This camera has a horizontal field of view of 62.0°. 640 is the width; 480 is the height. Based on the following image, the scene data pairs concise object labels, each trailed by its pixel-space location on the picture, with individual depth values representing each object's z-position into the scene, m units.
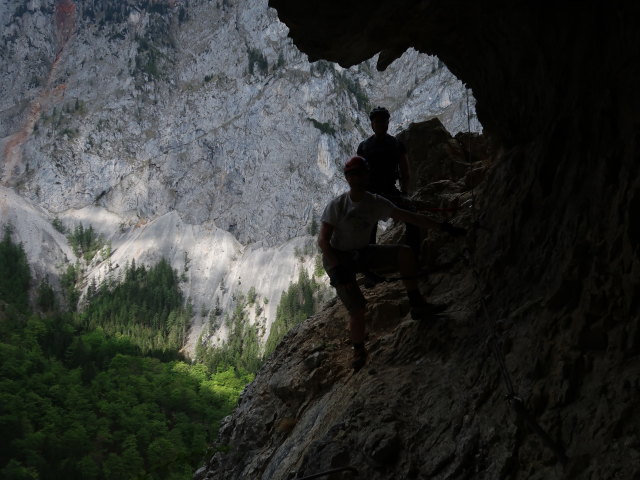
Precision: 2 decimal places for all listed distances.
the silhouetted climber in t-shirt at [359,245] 5.62
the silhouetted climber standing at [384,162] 7.59
